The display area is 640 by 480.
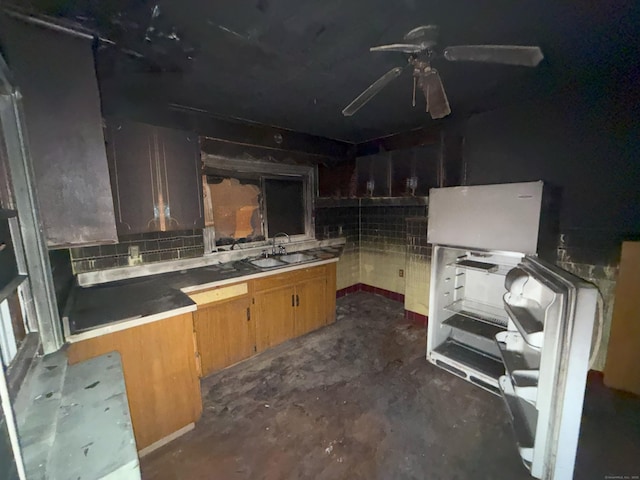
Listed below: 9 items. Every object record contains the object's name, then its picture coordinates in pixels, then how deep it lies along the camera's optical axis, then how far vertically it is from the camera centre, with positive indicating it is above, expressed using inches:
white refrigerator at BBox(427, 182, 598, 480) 45.1 -28.5
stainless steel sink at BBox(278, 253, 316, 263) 121.4 -25.2
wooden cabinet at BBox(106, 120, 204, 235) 74.9 +9.1
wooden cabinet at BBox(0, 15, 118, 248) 44.1 +14.2
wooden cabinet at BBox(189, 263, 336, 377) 90.2 -42.4
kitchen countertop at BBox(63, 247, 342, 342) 57.4 -24.5
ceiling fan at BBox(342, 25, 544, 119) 49.3 +28.0
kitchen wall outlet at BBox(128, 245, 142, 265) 90.6 -16.4
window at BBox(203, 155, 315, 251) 110.9 +2.3
